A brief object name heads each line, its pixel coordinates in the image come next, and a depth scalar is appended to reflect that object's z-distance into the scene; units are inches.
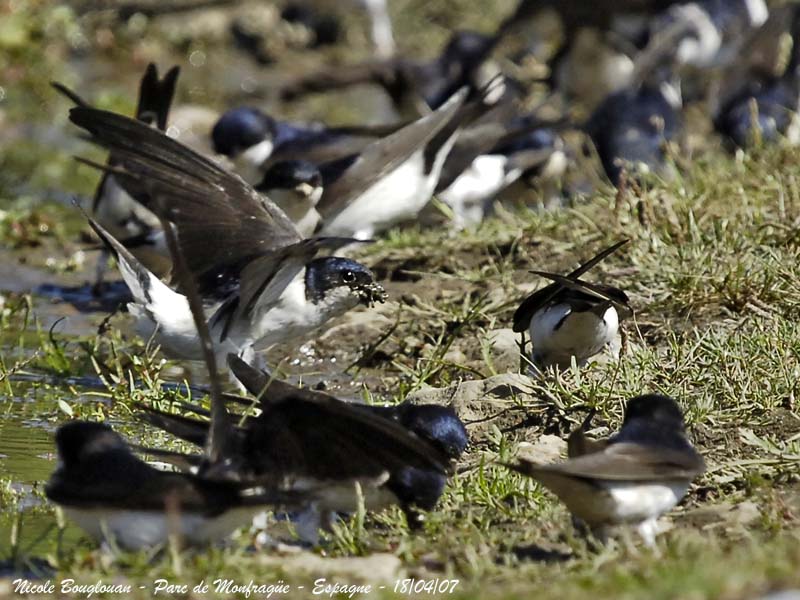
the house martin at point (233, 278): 458.6
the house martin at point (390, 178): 624.4
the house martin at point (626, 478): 299.1
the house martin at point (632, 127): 823.9
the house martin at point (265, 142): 714.8
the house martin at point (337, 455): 317.4
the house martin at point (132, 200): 641.0
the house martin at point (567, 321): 423.5
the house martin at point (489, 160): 706.2
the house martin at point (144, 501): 294.8
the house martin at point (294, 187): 589.3
